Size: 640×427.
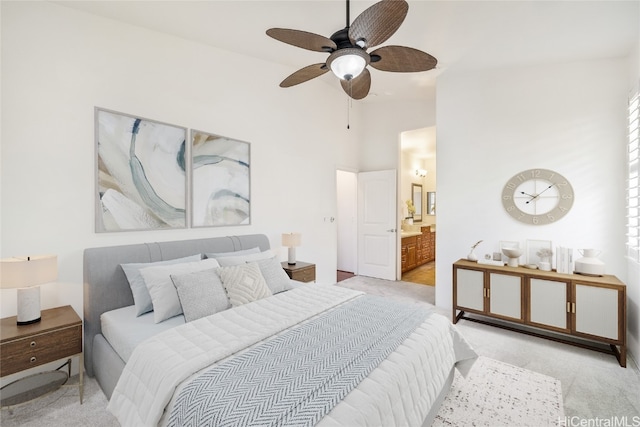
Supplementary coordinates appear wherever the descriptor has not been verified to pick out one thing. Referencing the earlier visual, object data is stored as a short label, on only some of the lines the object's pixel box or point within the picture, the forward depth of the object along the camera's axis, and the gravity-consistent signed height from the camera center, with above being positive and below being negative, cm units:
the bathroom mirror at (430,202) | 791 +22
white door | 522 -26
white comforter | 129 -81
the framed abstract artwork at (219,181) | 304 +34
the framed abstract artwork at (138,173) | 243 +35
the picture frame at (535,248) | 318 -43
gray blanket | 115 -77
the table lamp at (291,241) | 367 -39
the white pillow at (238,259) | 272 -47
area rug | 184 -134
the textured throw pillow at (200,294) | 206 -62
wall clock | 313 +15
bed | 125 -78
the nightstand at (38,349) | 175 -87
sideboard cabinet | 257 -93
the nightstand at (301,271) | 350 -75
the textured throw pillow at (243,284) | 229 -60
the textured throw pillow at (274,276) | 266 -62
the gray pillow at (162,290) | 208 -58
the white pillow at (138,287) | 219 -58
